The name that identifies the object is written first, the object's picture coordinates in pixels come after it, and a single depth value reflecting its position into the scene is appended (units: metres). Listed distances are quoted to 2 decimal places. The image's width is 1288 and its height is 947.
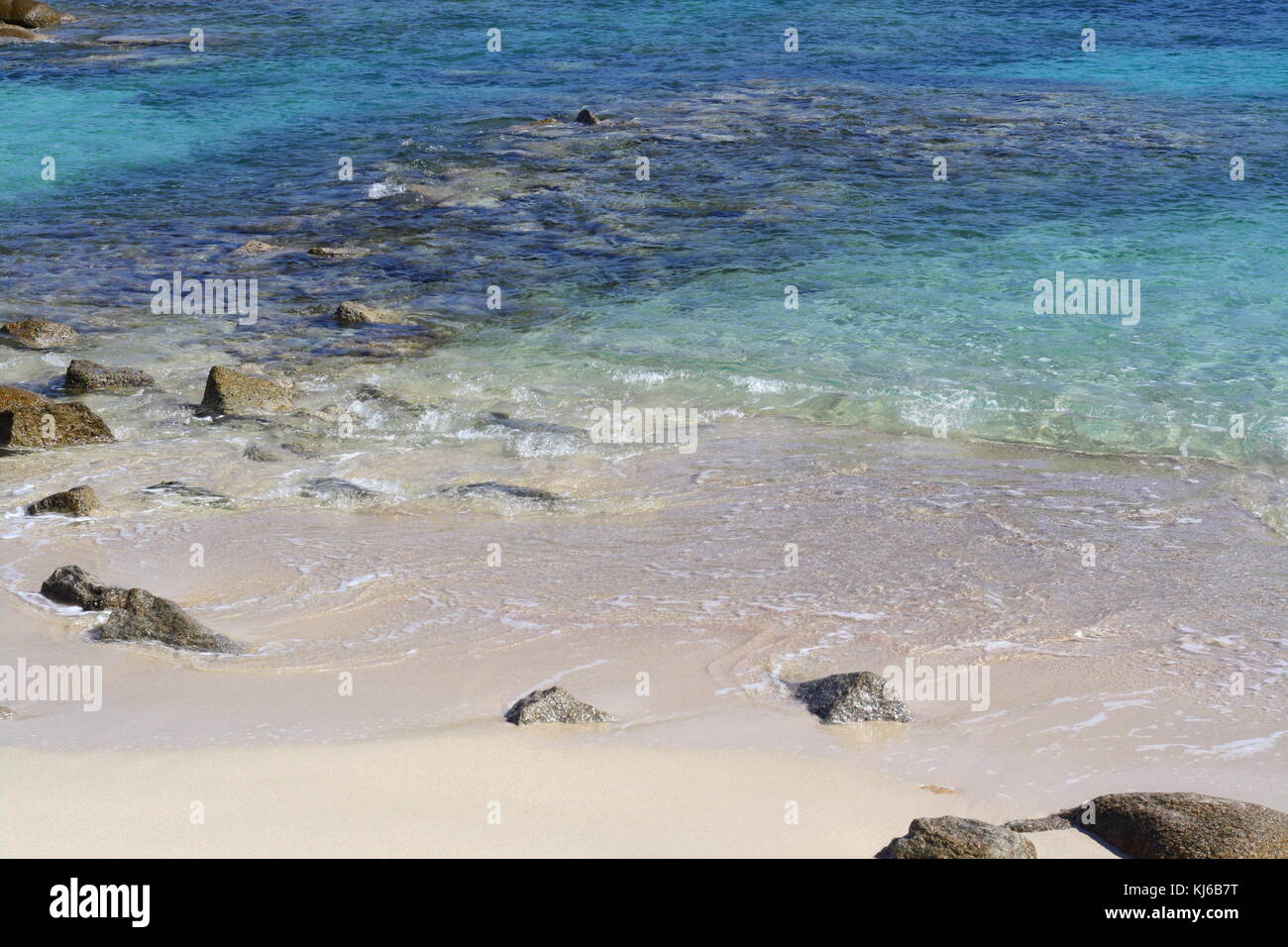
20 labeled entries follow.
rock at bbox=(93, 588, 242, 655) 5.95
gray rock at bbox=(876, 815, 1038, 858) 4.18
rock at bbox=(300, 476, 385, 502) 8.22
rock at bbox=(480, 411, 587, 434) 9.62
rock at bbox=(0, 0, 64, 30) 29.45
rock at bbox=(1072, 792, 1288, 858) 4.32
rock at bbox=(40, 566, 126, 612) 6.29
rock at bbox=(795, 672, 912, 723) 5.37
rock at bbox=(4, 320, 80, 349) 11.41
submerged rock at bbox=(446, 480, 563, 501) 8.28
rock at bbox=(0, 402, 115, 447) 8.91
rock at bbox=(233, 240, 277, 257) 14.43
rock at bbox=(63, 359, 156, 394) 10.24
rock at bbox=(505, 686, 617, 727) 5.27
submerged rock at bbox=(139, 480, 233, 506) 8.05
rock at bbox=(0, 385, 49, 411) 9.11
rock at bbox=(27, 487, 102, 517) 7.65
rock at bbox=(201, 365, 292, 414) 9.70
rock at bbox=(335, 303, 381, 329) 12.05
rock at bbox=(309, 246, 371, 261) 14.38
